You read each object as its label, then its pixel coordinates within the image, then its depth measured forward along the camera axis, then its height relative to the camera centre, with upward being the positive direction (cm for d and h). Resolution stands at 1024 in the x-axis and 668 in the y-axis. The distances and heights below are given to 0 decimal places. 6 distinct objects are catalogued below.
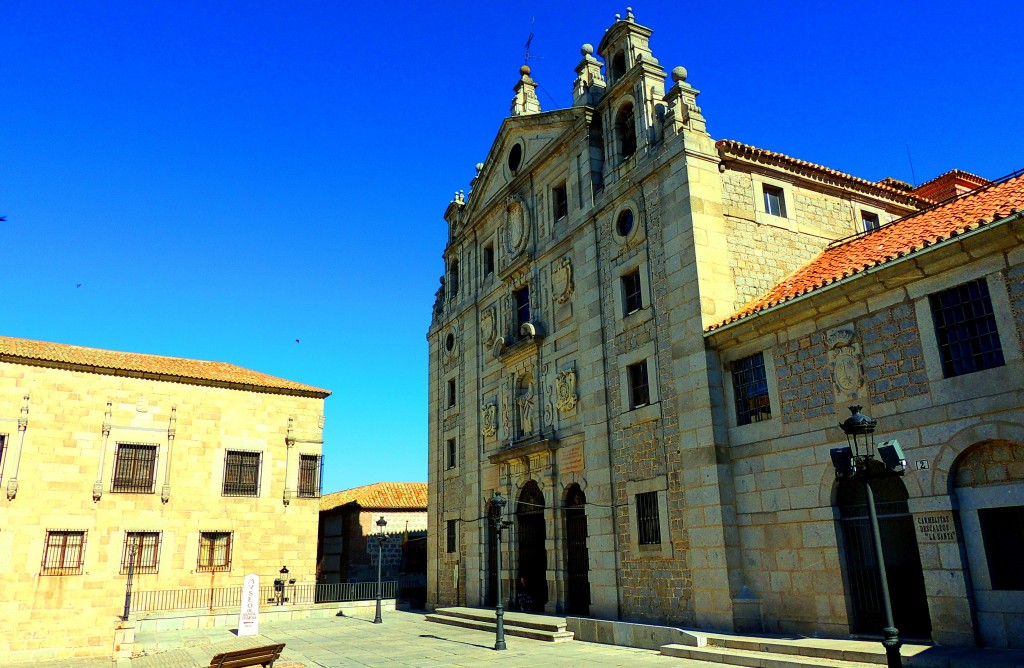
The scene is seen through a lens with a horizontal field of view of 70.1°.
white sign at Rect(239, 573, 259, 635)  2128 -179
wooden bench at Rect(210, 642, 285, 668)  1274 -193
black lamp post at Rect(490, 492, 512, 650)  1697 -193
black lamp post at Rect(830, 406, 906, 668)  924 +85
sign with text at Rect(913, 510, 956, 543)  1215 -4
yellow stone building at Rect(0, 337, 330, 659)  2562 +244
